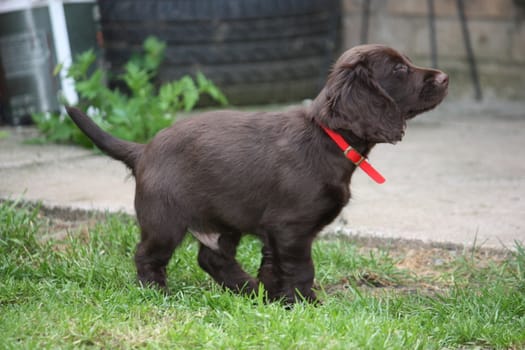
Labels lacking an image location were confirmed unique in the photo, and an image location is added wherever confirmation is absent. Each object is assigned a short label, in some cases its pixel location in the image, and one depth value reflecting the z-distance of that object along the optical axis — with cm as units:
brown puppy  660
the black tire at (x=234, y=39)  1455
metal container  1351
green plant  1151
